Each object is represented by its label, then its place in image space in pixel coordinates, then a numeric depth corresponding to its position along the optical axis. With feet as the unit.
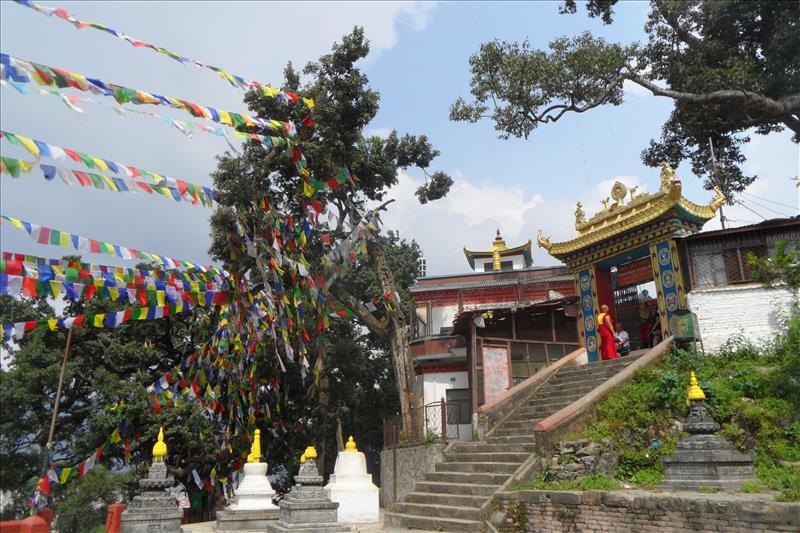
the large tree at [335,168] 57.41
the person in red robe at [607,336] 51.78
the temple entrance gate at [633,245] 48.75
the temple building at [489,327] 56.39
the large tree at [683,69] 52.06
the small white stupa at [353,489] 49.24
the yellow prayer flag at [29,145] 22.17
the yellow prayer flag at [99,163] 25.05
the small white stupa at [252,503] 44.60
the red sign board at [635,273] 63.72
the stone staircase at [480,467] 36.63
